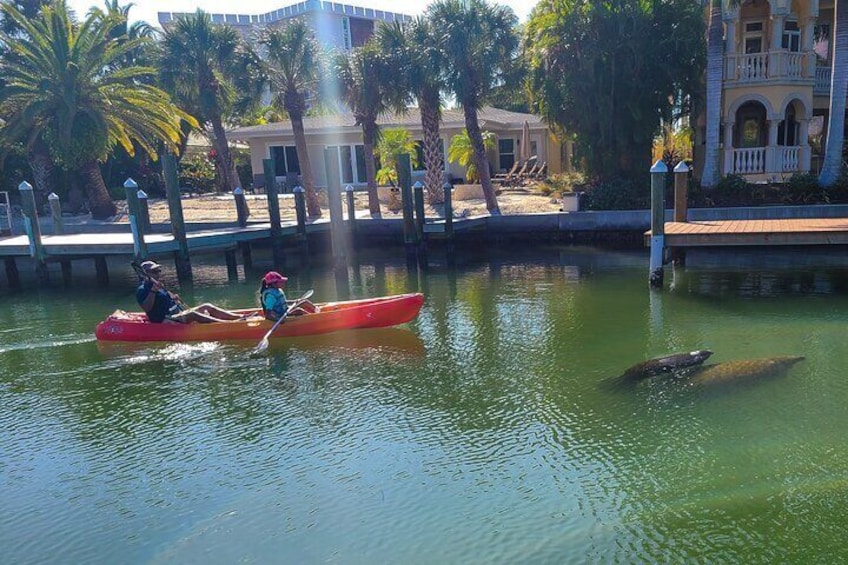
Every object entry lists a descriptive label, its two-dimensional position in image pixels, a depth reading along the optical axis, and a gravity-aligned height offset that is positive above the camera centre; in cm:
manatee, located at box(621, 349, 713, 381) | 958 -280
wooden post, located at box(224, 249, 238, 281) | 1997 -205
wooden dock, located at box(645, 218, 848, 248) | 1365 -156
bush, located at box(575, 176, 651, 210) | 2098 -96
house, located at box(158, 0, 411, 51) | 6519 +1529
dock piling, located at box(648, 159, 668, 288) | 1435 -102
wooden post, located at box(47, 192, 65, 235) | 2256 -37
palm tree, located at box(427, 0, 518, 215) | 2078 +392
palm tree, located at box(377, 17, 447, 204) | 2119 +369
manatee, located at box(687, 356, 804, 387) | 926 -289
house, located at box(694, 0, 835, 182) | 2111 +213
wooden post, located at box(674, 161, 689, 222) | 1593 -72
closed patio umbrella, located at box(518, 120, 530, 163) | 2993 +120
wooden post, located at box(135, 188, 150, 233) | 1984 -31
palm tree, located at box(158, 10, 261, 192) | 2272 +417
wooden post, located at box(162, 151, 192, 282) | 1758 -57
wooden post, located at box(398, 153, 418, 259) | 1875 -68
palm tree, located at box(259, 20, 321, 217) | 2227 +381
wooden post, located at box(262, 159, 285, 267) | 1972 -69
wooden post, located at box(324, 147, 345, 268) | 1848 -91
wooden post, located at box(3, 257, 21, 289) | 2006 -185
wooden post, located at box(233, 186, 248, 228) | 2186 -49
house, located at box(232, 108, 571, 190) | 3070 +177
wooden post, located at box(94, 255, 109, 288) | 1958 -195
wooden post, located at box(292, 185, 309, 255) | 2049 -84
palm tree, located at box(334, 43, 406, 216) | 2191 +313
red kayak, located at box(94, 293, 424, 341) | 1203 -232
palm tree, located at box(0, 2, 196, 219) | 2333 +356
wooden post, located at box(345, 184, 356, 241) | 2155 -93
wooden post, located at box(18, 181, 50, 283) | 1869 -52
